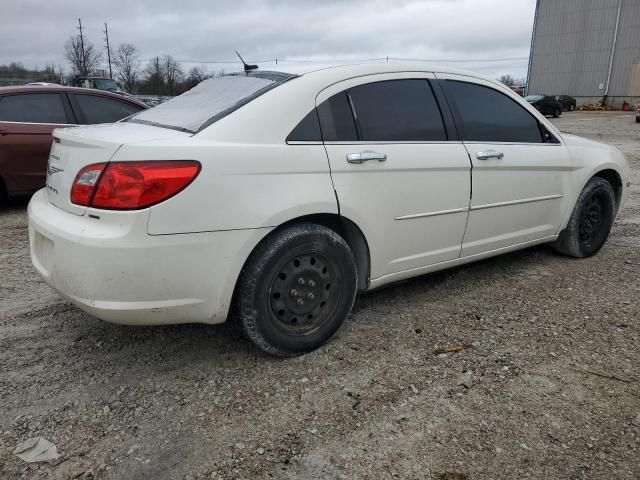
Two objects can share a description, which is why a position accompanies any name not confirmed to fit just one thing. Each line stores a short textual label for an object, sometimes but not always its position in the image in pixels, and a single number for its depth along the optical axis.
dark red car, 5.80
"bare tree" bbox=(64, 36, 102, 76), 59.42
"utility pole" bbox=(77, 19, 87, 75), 58.28
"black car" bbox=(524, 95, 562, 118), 31.25
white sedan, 2.24
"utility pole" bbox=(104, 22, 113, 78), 65.04
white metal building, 36.62
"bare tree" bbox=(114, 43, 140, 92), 62.38
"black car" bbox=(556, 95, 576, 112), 36.26
